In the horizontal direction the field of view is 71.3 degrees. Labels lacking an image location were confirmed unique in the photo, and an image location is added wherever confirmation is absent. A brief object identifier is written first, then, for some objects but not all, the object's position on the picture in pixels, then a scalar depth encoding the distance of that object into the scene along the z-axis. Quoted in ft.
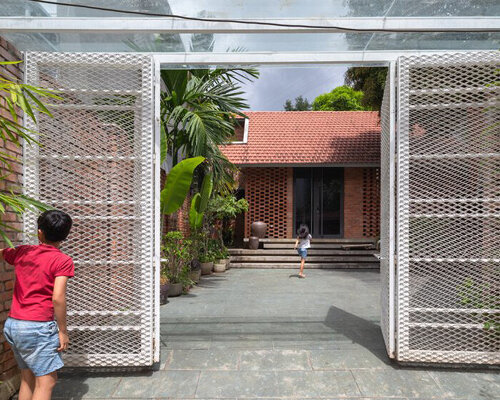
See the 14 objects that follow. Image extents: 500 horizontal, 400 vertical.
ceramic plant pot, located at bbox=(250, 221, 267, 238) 40.88
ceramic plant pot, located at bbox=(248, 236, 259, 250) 39.73
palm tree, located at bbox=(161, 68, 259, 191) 22.65
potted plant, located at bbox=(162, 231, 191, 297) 21.98
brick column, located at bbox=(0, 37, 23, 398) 9.31
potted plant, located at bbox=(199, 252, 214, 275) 30.78
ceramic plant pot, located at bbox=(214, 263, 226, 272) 32.55
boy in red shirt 7.30
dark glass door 43.21
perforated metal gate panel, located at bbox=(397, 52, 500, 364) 11.29
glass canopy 9.87
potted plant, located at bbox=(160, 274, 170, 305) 19.68
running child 29.19
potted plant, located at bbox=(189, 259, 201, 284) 26.53
